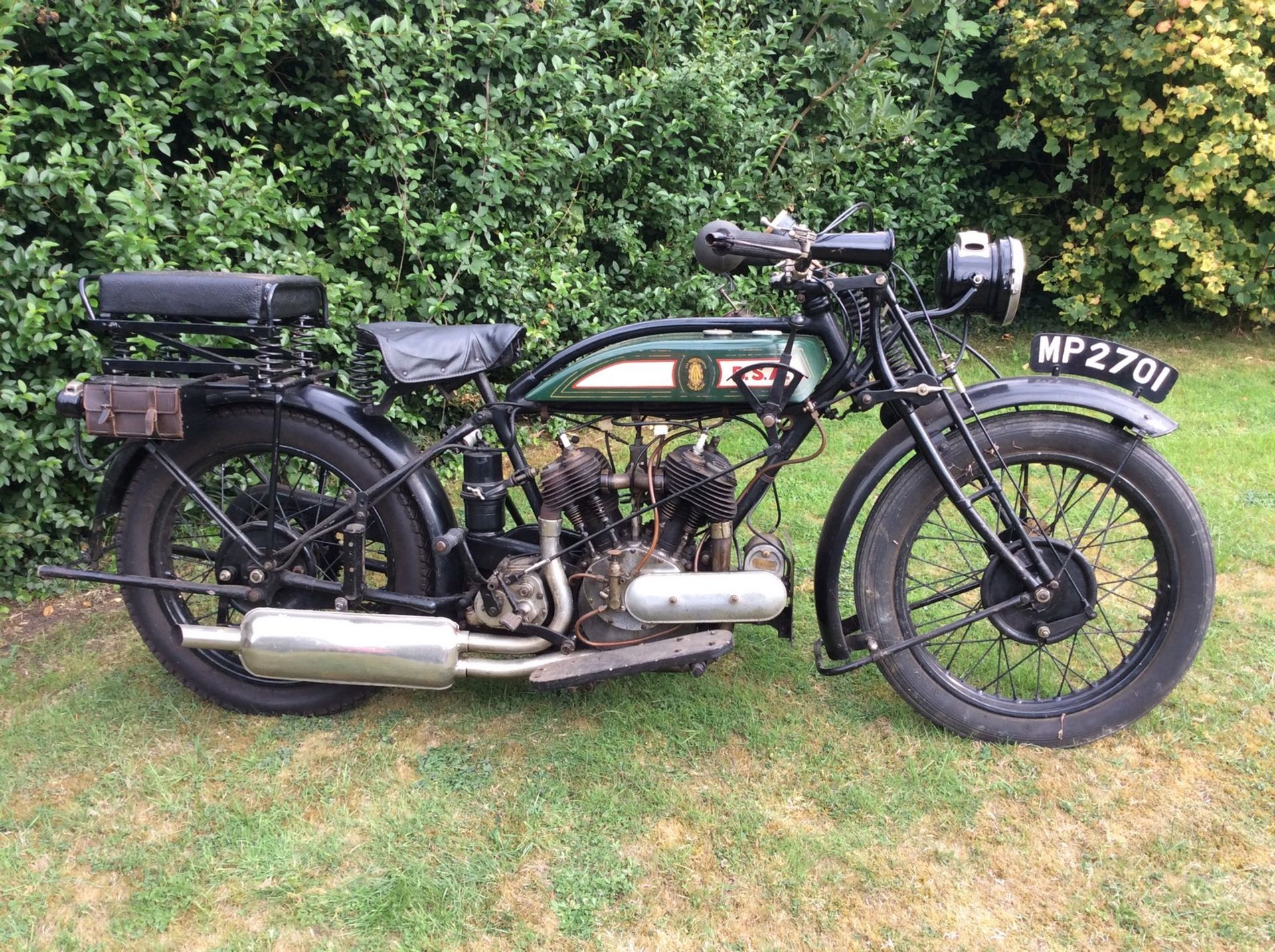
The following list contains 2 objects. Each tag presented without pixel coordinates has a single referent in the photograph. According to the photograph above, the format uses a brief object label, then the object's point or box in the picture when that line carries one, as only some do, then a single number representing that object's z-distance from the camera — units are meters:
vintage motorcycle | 2.53
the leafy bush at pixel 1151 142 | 5.86
